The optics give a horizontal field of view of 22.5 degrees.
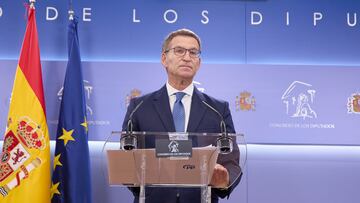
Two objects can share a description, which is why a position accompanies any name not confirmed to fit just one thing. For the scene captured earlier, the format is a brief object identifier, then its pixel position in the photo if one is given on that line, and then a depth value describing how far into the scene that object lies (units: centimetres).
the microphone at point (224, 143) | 378
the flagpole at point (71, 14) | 765
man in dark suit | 452
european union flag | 716
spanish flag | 683
